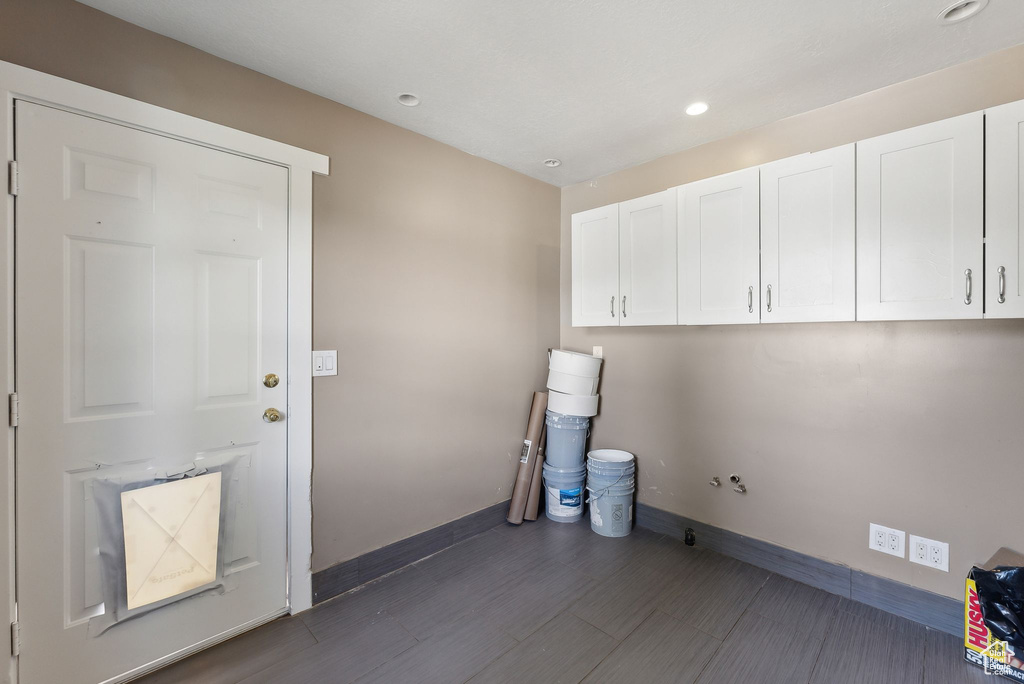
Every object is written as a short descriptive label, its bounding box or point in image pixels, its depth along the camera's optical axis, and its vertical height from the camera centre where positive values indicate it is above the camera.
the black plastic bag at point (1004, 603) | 1.62 -0.98
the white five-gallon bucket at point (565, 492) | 3.04 -1.05
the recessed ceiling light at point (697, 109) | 2.24 +1.20
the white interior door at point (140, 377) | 1.51 -0.15
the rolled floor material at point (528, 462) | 3.04 -0.86
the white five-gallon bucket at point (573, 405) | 3.04 -0.45
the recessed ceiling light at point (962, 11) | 1.54 +1.19
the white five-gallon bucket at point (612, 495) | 2.85 -1.00
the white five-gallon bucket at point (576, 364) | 3.05 -0.16
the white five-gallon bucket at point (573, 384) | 3.06 -0.30
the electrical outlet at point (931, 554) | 1.94 -0.94
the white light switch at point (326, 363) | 2.17 -0.12
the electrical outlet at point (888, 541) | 2.04 -0.94
